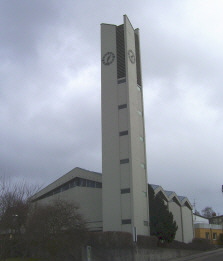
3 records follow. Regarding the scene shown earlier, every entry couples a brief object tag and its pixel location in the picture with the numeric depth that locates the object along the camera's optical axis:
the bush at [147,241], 36.90
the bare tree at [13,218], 22.93
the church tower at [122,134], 41.59
